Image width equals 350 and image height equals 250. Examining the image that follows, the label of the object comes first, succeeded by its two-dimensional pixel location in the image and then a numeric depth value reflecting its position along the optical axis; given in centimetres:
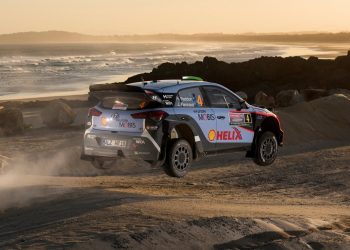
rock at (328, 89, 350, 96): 3097
